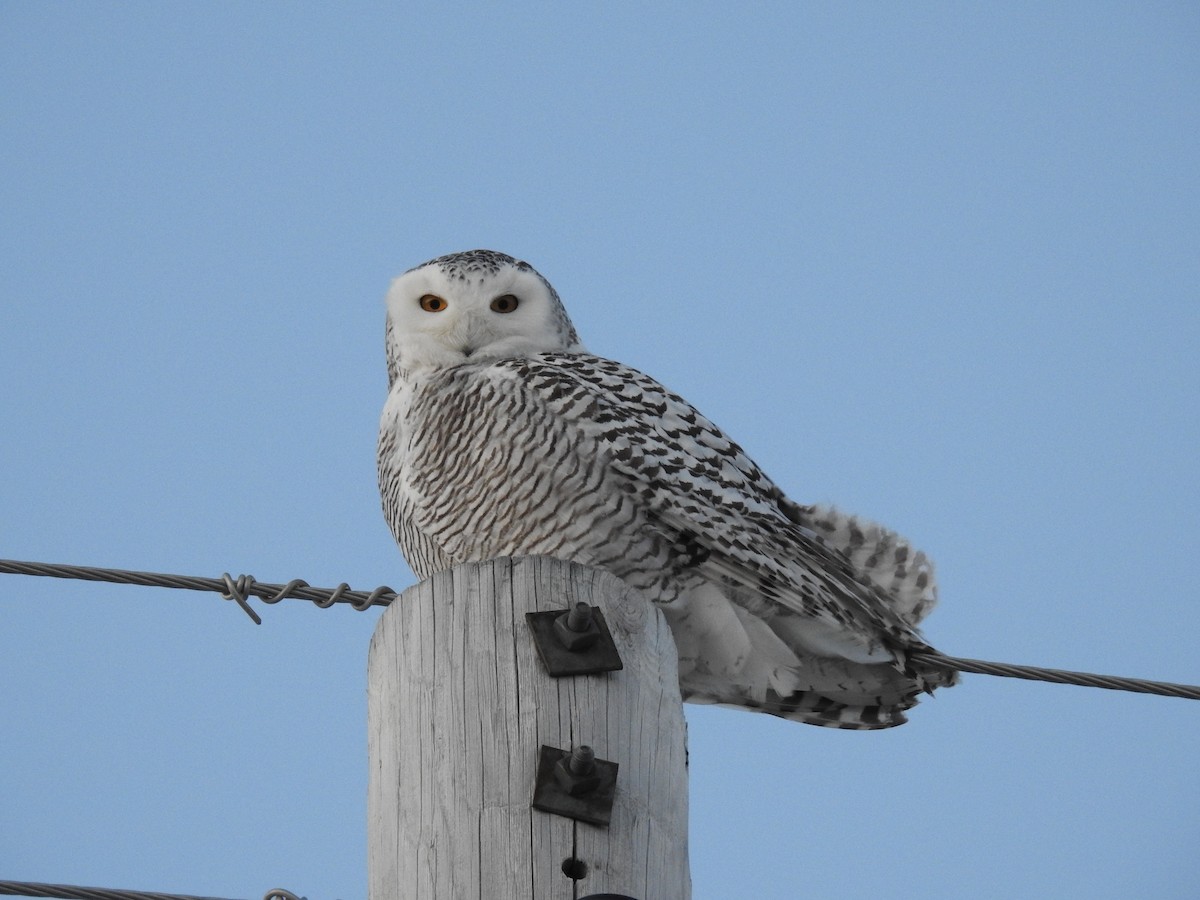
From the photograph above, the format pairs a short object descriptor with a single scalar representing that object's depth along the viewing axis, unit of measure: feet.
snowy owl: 29.60
